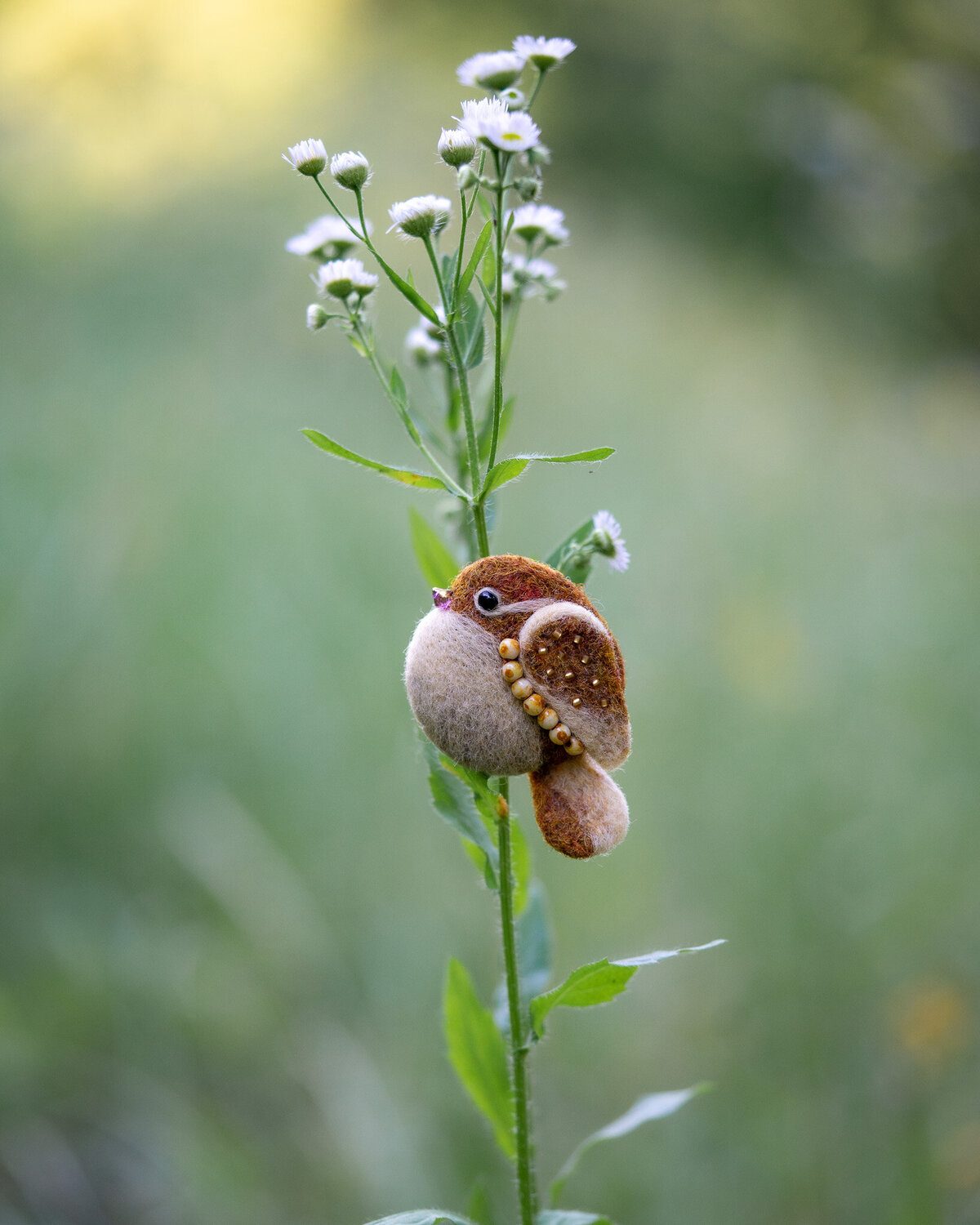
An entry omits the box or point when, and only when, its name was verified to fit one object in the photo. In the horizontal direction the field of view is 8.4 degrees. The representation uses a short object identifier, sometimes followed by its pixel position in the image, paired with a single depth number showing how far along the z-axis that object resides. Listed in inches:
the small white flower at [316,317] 55.6
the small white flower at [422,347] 57.0
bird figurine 53.7
